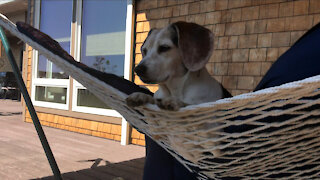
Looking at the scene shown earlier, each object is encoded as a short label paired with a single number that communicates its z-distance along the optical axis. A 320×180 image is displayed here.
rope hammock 0.69
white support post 3.76
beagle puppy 1.27
